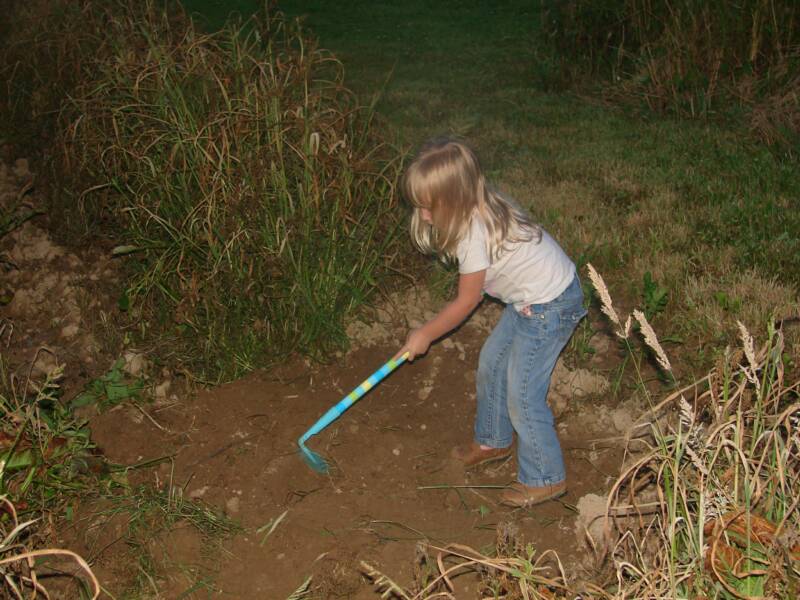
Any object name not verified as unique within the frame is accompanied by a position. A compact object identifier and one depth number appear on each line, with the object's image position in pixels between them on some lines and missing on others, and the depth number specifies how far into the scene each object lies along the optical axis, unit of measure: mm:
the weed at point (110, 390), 3391
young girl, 2576
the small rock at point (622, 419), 3213
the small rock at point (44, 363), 3654
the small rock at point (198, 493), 3035
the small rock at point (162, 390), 3426
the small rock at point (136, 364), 3500
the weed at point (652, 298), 3473
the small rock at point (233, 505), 2975
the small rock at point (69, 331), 3814
